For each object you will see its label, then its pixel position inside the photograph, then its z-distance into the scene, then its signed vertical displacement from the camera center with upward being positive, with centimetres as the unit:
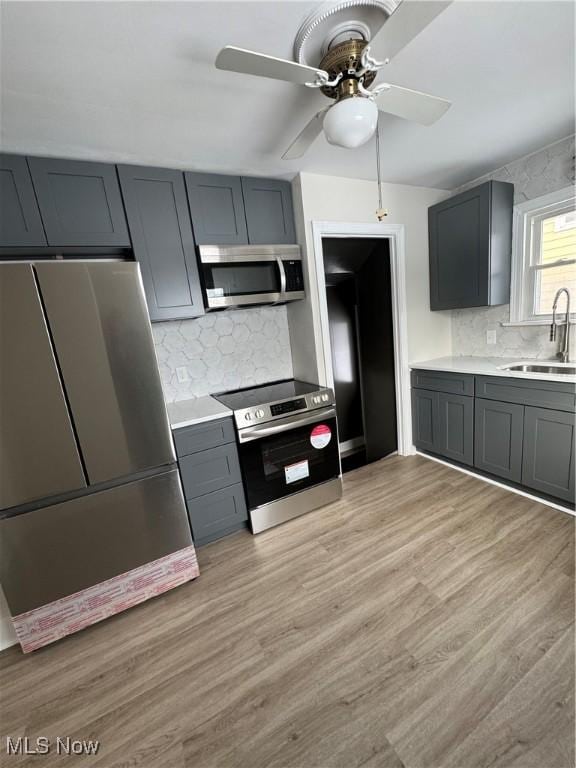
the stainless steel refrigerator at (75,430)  133 -36
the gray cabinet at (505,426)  188 -84
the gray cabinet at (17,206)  154 +78
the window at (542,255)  220 +36
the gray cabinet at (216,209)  199 +86
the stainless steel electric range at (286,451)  200 -82
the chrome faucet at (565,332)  214 -23
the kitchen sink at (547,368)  218 -49
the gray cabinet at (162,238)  184 +66
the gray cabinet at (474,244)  231 +52
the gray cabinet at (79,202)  162 +83
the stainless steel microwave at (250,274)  201 +41
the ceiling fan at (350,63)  89 +83
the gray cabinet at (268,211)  214 +87
